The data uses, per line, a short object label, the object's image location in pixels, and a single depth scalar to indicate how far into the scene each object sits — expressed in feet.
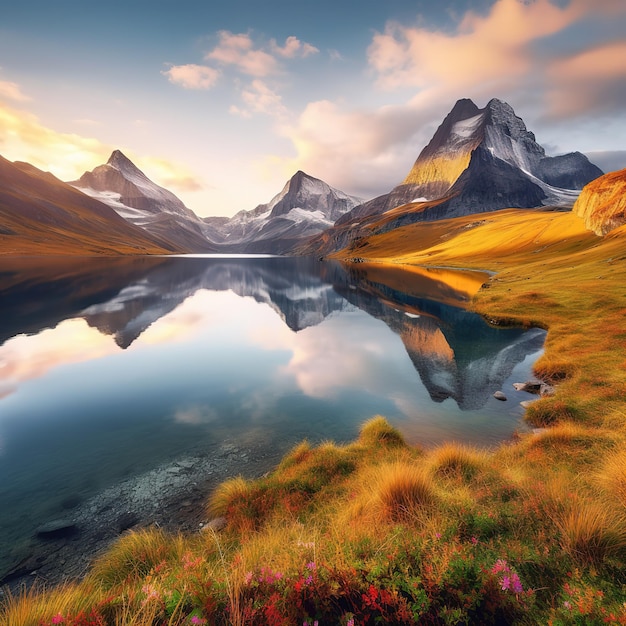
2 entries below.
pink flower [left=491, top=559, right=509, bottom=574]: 16.07
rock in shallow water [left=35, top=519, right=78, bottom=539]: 35.83
